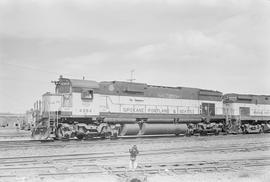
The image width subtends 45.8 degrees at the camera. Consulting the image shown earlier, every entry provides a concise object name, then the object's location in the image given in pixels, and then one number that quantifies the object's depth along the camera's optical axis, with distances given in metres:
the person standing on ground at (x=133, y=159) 9.07
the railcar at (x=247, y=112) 26.39
